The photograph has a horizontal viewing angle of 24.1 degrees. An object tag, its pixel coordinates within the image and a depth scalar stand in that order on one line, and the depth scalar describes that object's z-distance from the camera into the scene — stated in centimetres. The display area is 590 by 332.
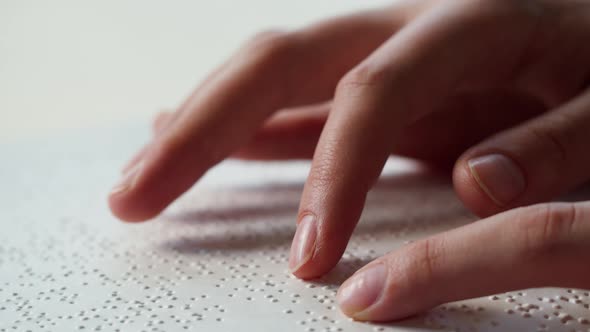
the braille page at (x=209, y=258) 30
